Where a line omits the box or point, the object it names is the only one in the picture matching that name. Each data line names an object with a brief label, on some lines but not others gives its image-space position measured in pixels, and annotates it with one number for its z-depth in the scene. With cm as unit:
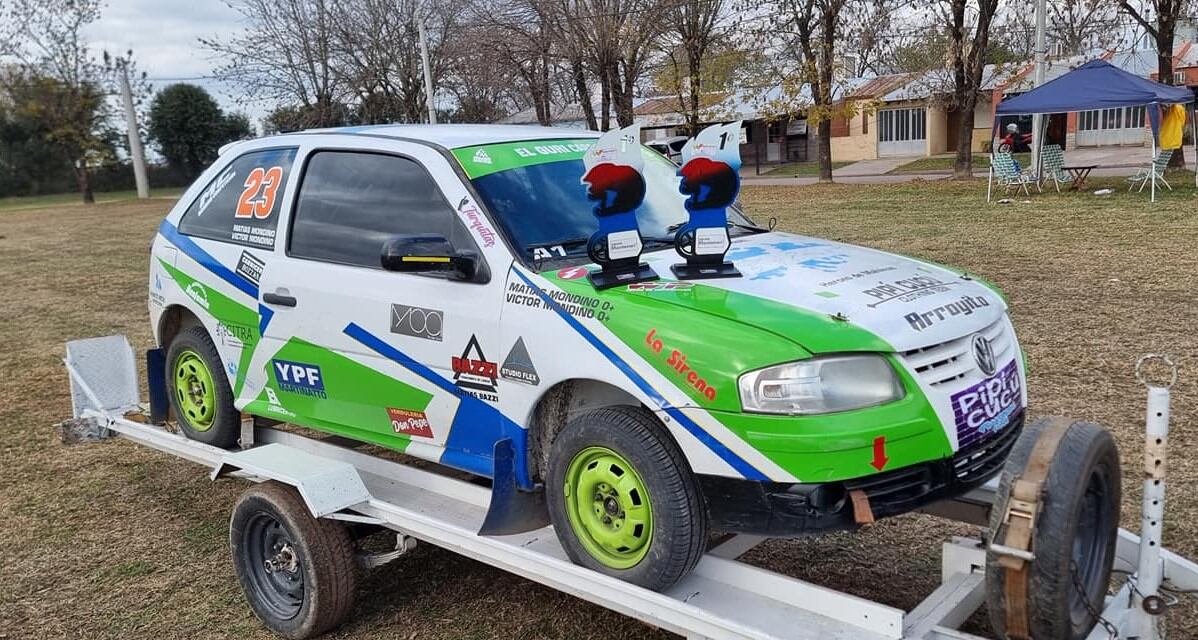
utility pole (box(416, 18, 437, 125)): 2939
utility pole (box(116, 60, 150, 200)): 4322
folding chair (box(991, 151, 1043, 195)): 1997
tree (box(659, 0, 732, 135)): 2770
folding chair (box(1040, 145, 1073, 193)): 2011
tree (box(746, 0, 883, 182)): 2594
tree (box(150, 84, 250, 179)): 5078
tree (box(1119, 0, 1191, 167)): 2112
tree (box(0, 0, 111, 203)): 4041
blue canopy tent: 1791
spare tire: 267
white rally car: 301
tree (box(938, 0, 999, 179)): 2391
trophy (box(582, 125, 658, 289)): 347
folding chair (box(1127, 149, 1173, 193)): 1816
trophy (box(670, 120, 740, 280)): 358
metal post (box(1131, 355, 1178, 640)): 274
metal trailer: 291
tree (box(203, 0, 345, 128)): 3628
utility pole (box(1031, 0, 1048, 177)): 2075
